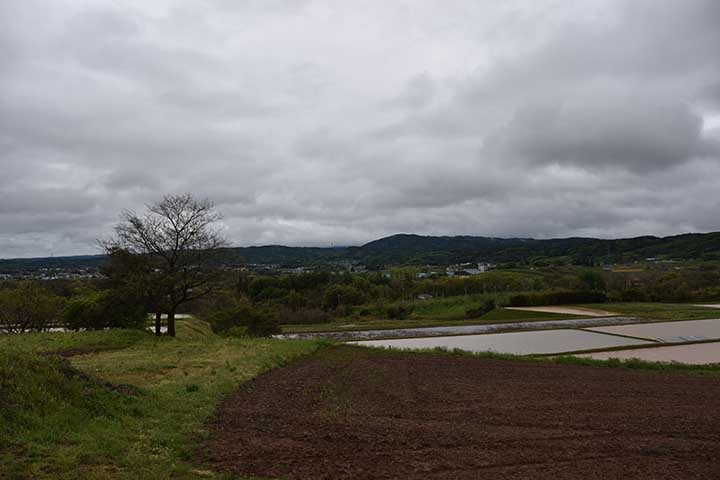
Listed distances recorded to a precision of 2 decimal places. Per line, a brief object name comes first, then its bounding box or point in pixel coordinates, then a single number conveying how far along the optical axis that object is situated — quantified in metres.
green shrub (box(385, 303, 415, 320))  77.06
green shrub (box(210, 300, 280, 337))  41.66
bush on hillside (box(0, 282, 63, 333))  36.84
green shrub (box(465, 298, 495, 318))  70.86
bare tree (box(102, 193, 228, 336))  27.83
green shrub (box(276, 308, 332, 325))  72.44
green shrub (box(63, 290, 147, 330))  29.69
